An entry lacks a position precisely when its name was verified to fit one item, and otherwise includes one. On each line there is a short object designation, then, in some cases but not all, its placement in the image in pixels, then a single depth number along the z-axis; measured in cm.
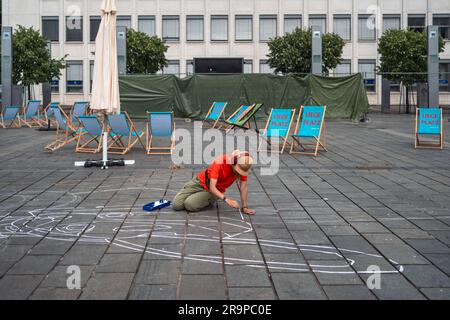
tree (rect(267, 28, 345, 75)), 3959
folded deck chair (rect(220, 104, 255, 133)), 1742
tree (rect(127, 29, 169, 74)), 4141
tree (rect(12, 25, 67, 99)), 3338
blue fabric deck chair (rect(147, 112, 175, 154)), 1341
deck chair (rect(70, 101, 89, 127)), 1793
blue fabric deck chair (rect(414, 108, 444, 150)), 1461
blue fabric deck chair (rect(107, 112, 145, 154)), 1320
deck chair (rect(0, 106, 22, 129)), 2297
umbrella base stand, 1119
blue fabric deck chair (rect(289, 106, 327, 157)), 1365
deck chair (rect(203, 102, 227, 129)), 2132
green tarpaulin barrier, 2466
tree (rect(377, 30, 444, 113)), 3612
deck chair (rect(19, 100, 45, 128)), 2367
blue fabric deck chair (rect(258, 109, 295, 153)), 1403
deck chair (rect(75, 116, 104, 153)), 1291
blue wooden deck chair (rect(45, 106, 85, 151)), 1439
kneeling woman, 659
